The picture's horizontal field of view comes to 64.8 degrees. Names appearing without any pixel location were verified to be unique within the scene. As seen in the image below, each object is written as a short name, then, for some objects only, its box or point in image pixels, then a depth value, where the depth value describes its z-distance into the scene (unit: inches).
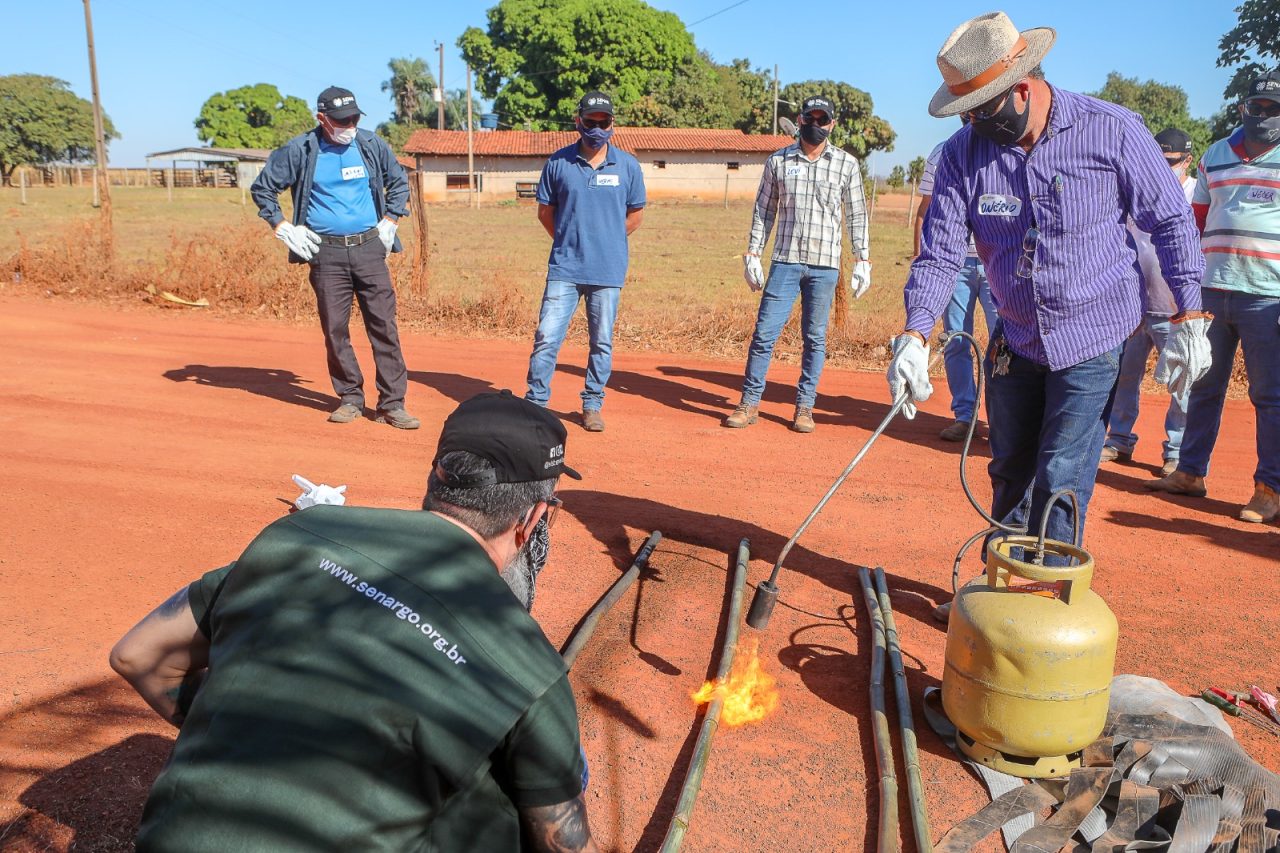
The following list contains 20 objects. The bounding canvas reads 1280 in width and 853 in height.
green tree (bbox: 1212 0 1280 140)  1617.9
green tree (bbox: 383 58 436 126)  3503.9
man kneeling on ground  64.6
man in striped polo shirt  222.5
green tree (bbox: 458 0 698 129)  2332.7
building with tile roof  1780.3
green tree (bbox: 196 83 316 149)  3555.6
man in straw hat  142.8
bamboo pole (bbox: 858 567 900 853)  114.0
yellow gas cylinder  121.6
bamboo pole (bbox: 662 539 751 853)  111.3
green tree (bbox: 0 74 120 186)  2694.4
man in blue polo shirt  276.8
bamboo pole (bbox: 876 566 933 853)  114.9
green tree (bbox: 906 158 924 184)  1492.4
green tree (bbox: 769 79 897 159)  1982.0
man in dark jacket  269.4
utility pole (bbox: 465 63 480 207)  1592.0
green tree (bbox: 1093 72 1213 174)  2379.4
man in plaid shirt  284.8
